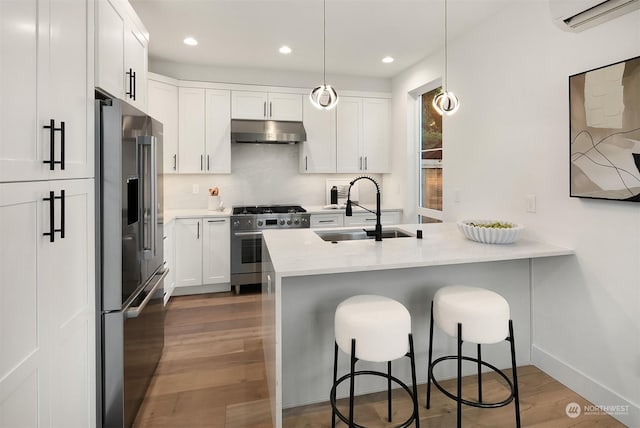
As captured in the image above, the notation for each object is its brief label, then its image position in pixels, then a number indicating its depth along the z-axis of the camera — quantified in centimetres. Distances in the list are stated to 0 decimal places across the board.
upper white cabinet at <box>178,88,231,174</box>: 414
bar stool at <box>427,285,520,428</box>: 177
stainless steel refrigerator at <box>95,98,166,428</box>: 173
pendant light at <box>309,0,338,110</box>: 227
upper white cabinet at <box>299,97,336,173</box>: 457
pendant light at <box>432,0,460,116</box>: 250
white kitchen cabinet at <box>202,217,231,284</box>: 402
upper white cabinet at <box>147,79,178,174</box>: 385
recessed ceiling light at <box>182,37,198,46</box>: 348
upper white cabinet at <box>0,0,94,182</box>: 109
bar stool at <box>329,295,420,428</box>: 162
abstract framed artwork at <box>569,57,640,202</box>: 183
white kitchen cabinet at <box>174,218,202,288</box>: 393
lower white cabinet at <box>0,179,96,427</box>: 111
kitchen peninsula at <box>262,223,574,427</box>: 184
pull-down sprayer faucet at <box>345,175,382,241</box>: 235
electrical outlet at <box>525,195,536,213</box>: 251
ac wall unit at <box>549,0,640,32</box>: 128
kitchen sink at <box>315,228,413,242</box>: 266
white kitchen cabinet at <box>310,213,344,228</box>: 433
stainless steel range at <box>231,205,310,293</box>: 406
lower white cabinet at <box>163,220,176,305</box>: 360
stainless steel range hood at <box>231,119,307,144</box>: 419
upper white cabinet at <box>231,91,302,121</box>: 431
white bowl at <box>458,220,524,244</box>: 221
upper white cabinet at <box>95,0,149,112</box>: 180
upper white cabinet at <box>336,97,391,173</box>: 467
